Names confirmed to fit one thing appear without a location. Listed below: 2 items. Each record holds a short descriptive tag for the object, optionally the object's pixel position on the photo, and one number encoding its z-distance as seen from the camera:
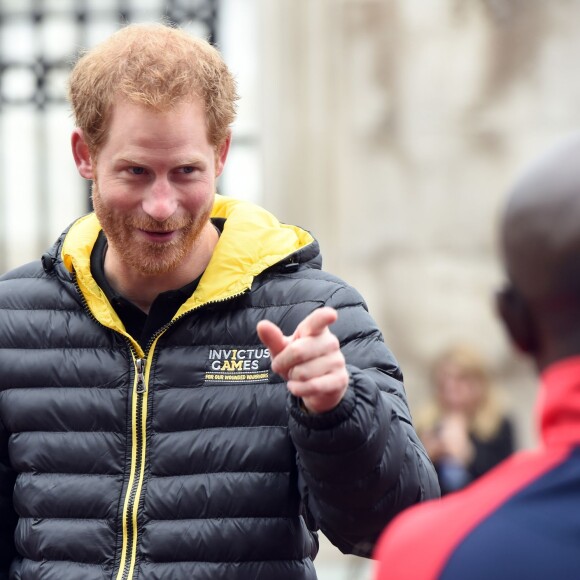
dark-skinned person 12.42
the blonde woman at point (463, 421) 18.76
